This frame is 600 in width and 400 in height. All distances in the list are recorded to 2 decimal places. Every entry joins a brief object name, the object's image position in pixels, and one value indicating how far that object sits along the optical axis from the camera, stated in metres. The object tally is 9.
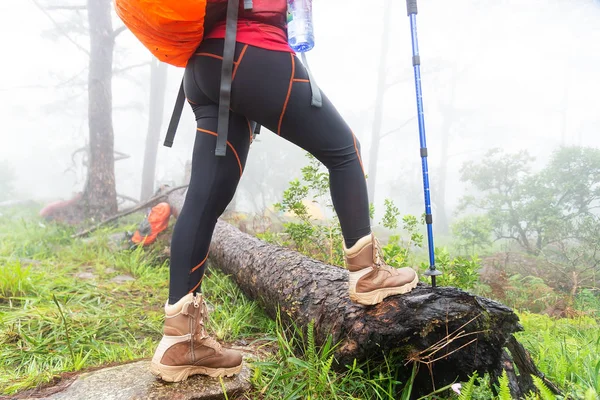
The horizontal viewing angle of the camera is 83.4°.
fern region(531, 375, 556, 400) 0.99
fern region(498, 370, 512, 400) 0.95
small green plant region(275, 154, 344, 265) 3.45
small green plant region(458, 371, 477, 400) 1.03
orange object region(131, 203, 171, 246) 4.89
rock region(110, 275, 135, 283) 3.69
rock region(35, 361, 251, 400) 1.35
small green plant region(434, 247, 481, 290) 2.50
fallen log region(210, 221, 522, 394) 1.40
